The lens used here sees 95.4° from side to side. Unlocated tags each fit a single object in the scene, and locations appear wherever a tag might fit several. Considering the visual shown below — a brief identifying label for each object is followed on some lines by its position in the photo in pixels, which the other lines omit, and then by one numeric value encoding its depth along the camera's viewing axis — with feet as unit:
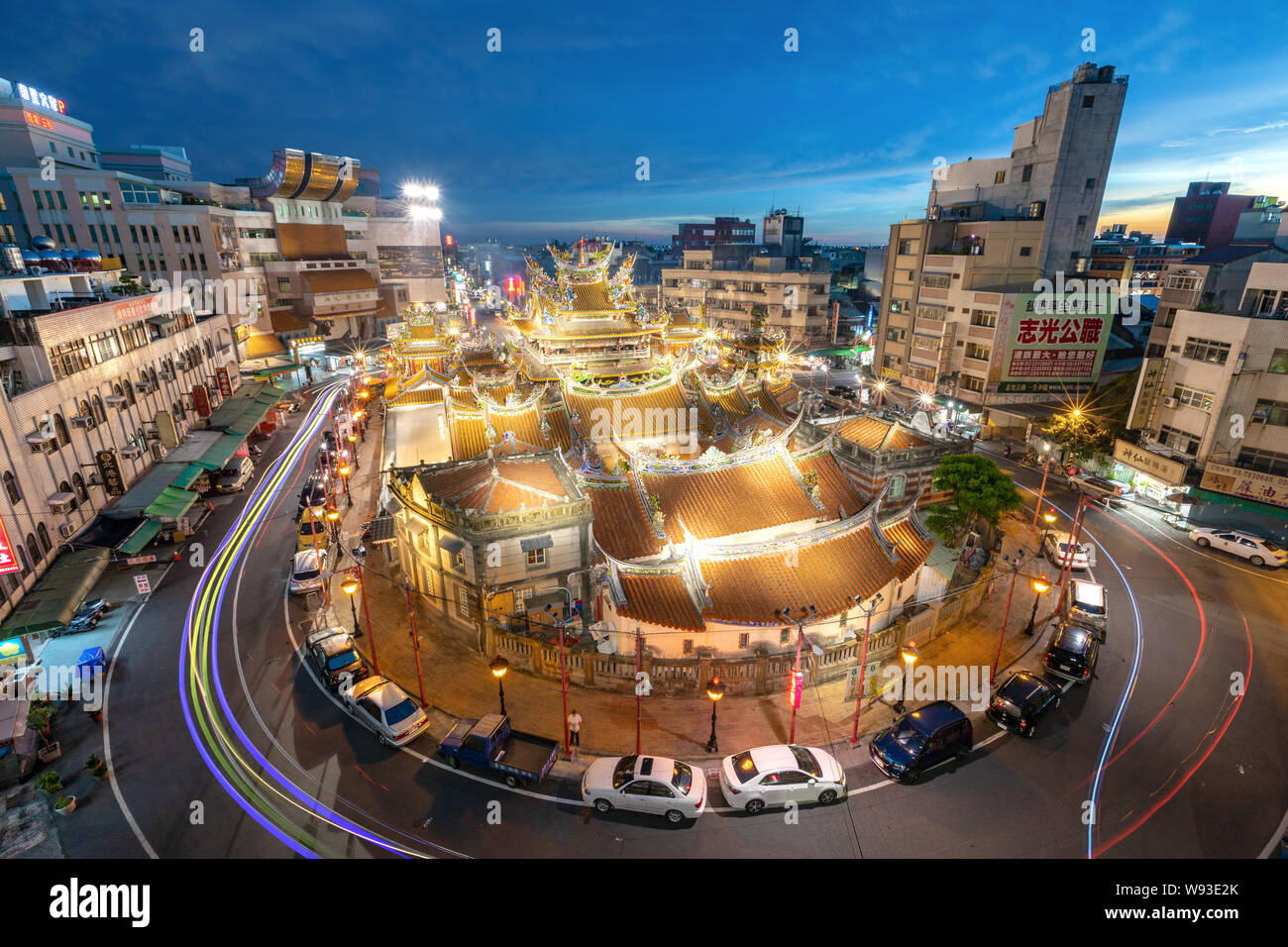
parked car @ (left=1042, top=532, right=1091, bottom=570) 103.40
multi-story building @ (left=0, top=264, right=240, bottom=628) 93.50
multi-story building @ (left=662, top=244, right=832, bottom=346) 279.69
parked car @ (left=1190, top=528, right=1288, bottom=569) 104.22
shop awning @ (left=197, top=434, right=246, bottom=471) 136.90
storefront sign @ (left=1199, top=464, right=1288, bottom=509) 106.42
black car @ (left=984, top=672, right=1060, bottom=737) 68.08
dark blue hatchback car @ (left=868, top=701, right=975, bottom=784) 61.57
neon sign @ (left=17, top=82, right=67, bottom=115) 212.64
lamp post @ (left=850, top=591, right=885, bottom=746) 66.90
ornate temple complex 73.26
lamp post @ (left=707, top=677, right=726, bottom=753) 60.75
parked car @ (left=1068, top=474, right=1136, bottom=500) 134.41
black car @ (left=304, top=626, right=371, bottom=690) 75.31
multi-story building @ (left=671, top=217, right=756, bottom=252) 553.23
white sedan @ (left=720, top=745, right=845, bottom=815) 57.31
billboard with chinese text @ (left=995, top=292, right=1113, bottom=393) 170.30
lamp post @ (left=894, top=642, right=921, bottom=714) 66.03
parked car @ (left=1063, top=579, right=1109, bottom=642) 85.81
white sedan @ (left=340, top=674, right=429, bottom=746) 66.39
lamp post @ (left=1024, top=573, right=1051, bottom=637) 75.82
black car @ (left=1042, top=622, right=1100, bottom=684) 76.13
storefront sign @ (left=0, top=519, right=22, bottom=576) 78.95
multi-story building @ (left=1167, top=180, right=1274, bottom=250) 367.72
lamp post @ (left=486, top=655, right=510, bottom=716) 62.75
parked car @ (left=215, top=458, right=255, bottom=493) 140.26
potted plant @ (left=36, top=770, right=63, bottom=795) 59.31
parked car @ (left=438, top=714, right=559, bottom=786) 61.00
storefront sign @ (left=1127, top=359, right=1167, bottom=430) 127.34
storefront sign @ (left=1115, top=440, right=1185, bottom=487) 119.44
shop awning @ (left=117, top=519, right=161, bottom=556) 100.67
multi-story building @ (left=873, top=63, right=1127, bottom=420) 185.37
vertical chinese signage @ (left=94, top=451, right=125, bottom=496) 117.08
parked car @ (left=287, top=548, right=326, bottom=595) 96.77
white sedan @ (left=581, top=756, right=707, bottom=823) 56.39
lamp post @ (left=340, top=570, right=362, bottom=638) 74.96
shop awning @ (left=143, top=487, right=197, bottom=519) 110.93
